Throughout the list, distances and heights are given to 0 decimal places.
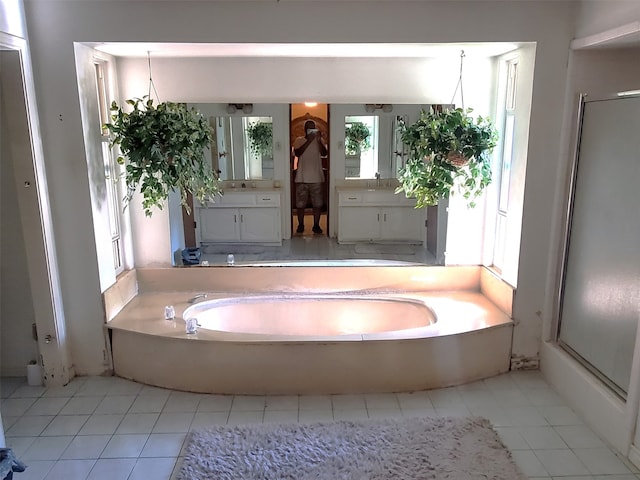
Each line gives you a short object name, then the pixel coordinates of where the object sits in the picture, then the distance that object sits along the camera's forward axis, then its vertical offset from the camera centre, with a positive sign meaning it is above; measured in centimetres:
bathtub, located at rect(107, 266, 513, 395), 276 -114
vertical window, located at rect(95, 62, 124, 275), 300 -18
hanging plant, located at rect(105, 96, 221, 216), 281 -2
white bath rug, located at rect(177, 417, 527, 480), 215 -143
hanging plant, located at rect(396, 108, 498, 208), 288 -8
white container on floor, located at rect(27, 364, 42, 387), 291 -137
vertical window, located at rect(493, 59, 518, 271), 302 -11
